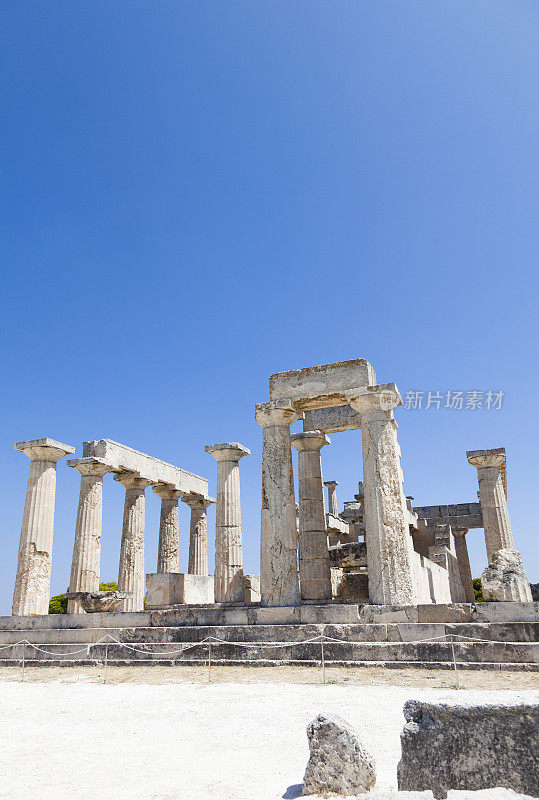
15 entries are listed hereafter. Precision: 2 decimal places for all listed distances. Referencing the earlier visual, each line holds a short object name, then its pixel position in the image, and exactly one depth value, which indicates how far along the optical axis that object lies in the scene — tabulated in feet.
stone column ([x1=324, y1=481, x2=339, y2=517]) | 93.61
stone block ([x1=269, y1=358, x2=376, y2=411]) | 47.52
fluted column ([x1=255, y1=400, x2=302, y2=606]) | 46.11
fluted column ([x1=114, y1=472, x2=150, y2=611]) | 67.26
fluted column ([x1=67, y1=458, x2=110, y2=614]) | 62.13
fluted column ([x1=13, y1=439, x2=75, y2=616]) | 59.82
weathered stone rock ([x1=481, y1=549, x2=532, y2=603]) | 38.34
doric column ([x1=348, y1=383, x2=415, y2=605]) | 41.93
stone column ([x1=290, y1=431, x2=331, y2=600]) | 56.85
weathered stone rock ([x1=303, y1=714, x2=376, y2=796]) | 13.97
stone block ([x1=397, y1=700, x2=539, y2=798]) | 10.81
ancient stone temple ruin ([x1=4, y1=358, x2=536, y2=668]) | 42.91
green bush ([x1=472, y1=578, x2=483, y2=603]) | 119.67
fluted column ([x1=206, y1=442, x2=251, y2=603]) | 59.52
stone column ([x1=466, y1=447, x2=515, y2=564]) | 71.82
